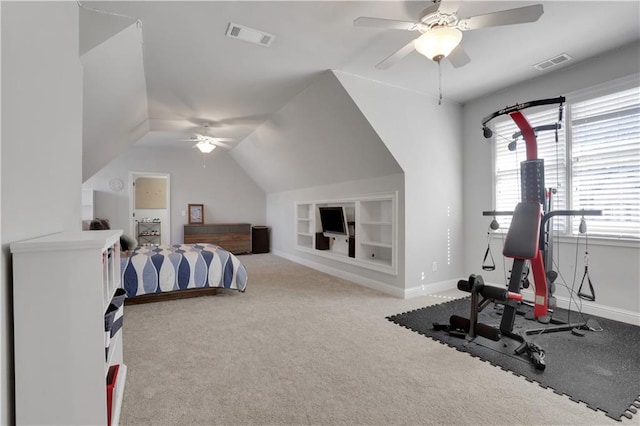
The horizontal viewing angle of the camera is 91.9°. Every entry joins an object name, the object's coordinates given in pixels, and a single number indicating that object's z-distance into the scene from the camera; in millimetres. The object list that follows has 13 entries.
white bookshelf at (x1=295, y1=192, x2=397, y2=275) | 4233
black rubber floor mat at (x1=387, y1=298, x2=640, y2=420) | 1915
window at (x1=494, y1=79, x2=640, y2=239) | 3033
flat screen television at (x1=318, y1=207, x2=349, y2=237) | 5297
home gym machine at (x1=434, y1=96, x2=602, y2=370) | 2527
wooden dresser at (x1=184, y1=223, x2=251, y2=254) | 7629
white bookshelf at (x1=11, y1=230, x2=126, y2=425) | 1234
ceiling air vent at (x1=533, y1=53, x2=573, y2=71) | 3171
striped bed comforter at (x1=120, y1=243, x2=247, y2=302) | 3734
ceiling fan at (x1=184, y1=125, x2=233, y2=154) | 5494
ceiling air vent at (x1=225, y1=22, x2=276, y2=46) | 2617
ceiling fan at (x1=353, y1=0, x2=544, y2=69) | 1881
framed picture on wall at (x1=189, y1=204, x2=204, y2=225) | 7980
